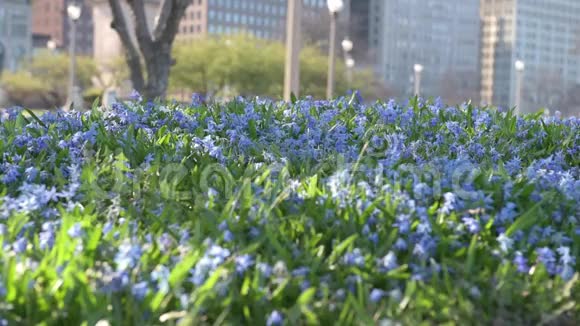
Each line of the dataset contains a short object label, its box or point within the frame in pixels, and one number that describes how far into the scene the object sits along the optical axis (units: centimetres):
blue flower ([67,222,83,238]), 299
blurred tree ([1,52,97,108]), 6806
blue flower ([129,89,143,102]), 639
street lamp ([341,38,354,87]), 4863
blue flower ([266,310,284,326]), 257
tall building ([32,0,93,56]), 16925
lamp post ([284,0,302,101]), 1492
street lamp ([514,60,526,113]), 4019
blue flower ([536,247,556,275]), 302
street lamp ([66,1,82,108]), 3434
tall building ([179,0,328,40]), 15262
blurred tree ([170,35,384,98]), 4938
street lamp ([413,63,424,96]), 4788
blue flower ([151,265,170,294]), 266
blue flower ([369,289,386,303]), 269
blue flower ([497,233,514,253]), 305
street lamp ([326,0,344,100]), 2166
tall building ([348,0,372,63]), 15775
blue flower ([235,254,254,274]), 282
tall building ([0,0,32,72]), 13762
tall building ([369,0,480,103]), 15950
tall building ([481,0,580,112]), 17988
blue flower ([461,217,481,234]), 314
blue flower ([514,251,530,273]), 291
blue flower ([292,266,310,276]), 284
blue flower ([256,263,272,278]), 280
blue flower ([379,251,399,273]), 286
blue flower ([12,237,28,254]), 301
